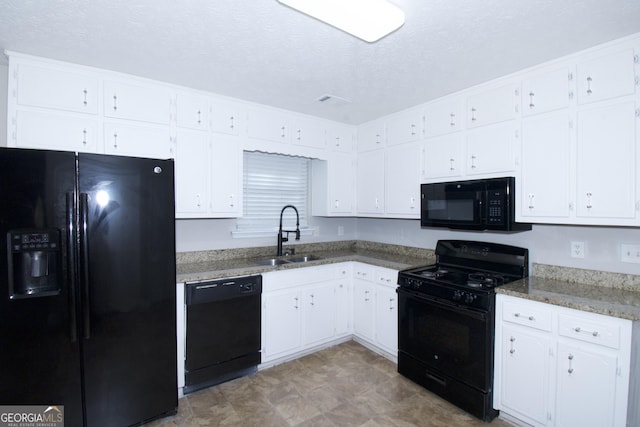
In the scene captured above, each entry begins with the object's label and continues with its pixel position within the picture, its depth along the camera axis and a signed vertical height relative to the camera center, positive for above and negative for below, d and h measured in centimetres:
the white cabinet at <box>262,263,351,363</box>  288 -103
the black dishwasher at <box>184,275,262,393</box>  248 -105
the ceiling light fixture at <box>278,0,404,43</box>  144 +96
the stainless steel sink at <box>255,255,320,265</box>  326 -59
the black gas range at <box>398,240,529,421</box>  220 -90
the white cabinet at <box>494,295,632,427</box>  173 -99
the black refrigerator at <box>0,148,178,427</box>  173 -49
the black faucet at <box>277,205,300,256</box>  344 -32
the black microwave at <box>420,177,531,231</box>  238 +2
